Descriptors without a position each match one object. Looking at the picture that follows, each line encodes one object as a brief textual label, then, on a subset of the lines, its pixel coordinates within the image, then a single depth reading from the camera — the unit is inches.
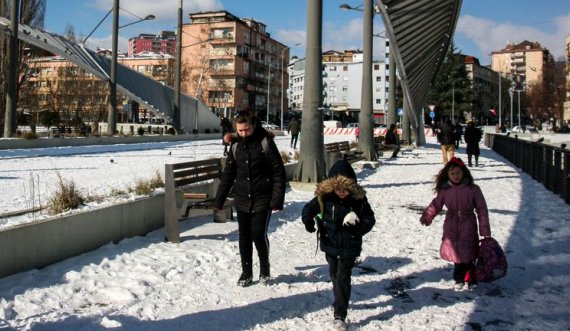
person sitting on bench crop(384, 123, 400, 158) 933.2
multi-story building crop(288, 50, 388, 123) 4832.9
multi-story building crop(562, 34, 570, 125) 2172.2
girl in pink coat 199.3
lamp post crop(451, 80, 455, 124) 3245.6
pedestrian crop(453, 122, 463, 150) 866.3
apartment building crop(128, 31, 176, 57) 5829.7
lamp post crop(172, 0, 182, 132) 1395.2
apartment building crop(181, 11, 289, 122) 3238.2
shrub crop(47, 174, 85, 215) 256.1
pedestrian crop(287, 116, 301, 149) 990.4
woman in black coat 194.1
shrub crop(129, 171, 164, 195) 321.1
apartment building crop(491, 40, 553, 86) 6599.4
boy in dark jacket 162.6
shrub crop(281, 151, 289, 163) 574.2
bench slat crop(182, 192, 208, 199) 278.9
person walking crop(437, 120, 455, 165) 705.6
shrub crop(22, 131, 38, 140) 944.9
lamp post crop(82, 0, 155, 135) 1197.1
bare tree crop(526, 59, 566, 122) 2878.9
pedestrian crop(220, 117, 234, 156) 930.5
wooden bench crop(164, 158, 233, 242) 261.9
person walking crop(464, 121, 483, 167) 729.6
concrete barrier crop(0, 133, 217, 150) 878.4
